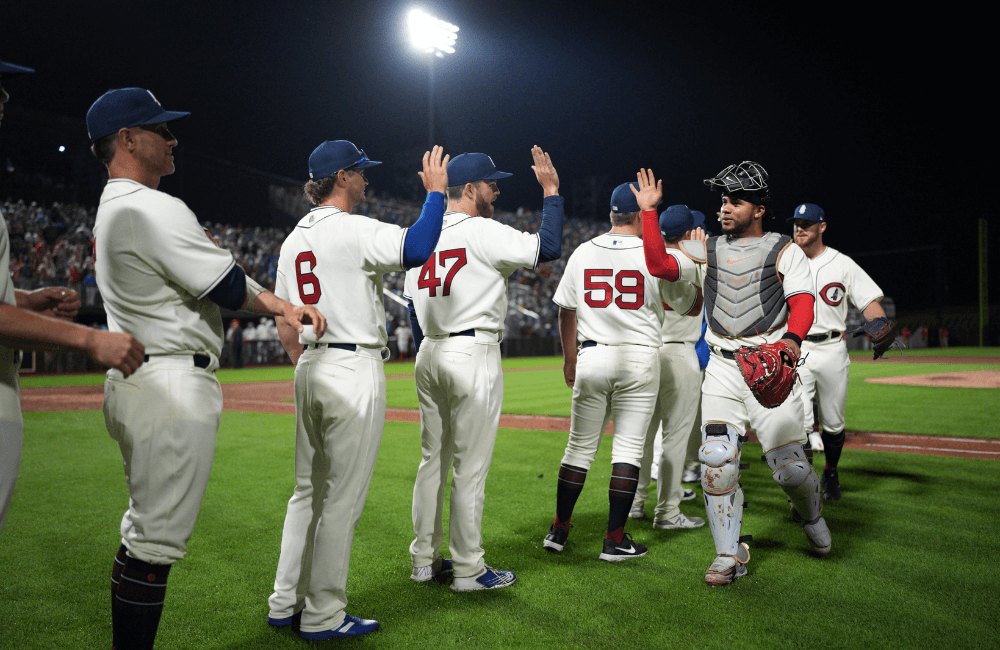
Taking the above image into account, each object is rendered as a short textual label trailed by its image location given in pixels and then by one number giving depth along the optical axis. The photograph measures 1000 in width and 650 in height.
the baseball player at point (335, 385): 2.78
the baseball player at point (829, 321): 5.55
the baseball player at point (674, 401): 4.60
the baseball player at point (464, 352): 3.39
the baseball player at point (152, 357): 2.11
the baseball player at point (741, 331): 3.51
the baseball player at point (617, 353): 4.05
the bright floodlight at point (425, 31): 22.16
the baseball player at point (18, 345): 1.75
